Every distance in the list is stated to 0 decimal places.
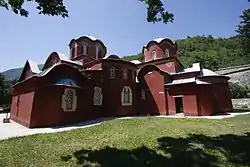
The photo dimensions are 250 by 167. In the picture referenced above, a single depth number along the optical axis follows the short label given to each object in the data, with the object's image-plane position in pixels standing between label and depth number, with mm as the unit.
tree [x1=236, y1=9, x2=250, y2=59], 21150
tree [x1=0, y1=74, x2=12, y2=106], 24166
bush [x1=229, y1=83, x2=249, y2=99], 18455
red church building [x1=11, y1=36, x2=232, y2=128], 9748
